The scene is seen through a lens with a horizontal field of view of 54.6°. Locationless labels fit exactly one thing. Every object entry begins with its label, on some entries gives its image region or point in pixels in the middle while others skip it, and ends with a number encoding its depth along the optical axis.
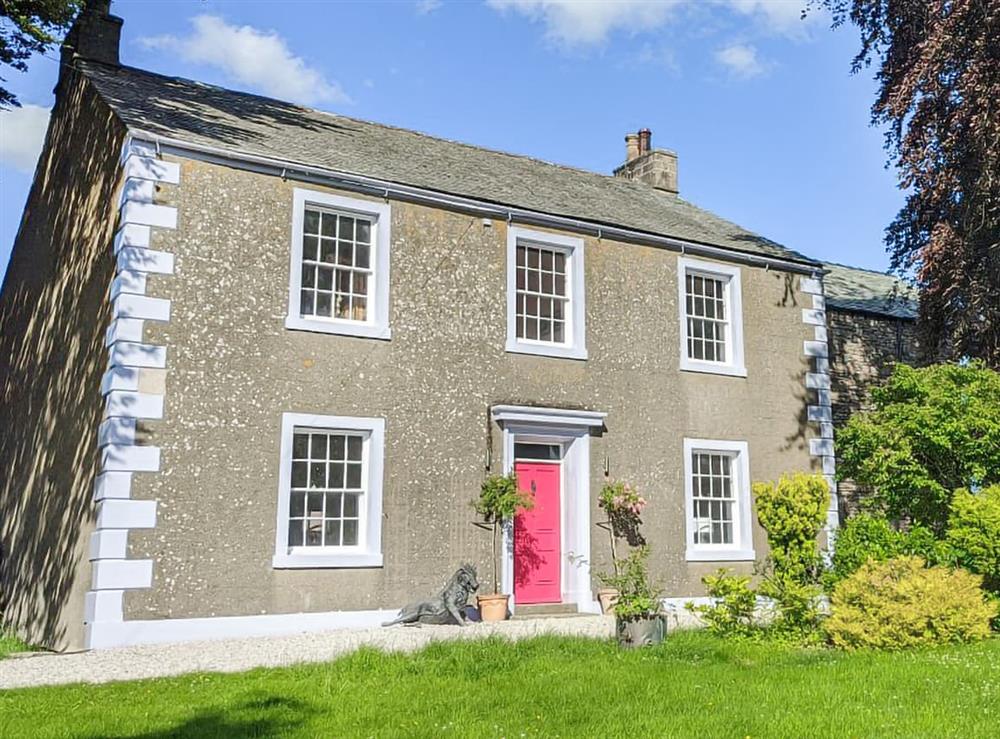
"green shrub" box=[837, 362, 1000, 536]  14.34
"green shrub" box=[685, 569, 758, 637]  11.73
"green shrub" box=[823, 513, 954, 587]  13.09
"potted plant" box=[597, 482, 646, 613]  15.27
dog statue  13.09
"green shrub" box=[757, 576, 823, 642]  11.57
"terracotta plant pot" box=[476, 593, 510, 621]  13.84
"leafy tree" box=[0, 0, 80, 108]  14.17
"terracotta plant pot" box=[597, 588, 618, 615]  15.12
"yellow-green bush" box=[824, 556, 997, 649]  10.61
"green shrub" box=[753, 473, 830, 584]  11.96
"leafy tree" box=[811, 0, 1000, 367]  16.25
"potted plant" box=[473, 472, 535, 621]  14.27
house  12.41
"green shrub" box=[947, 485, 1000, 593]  12.36
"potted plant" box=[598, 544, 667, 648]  10.95
